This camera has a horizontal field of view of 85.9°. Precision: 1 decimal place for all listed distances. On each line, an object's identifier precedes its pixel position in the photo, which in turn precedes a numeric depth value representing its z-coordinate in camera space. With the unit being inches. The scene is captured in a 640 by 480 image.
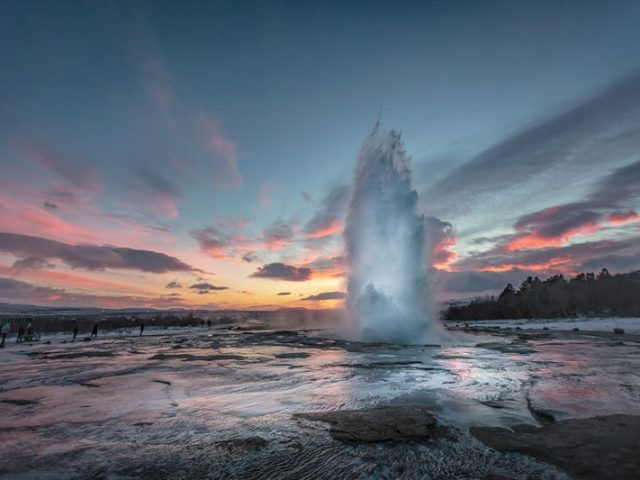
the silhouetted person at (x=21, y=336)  1318.9
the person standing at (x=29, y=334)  1358.3
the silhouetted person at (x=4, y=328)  1238.2
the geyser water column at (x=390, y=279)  1085.8
